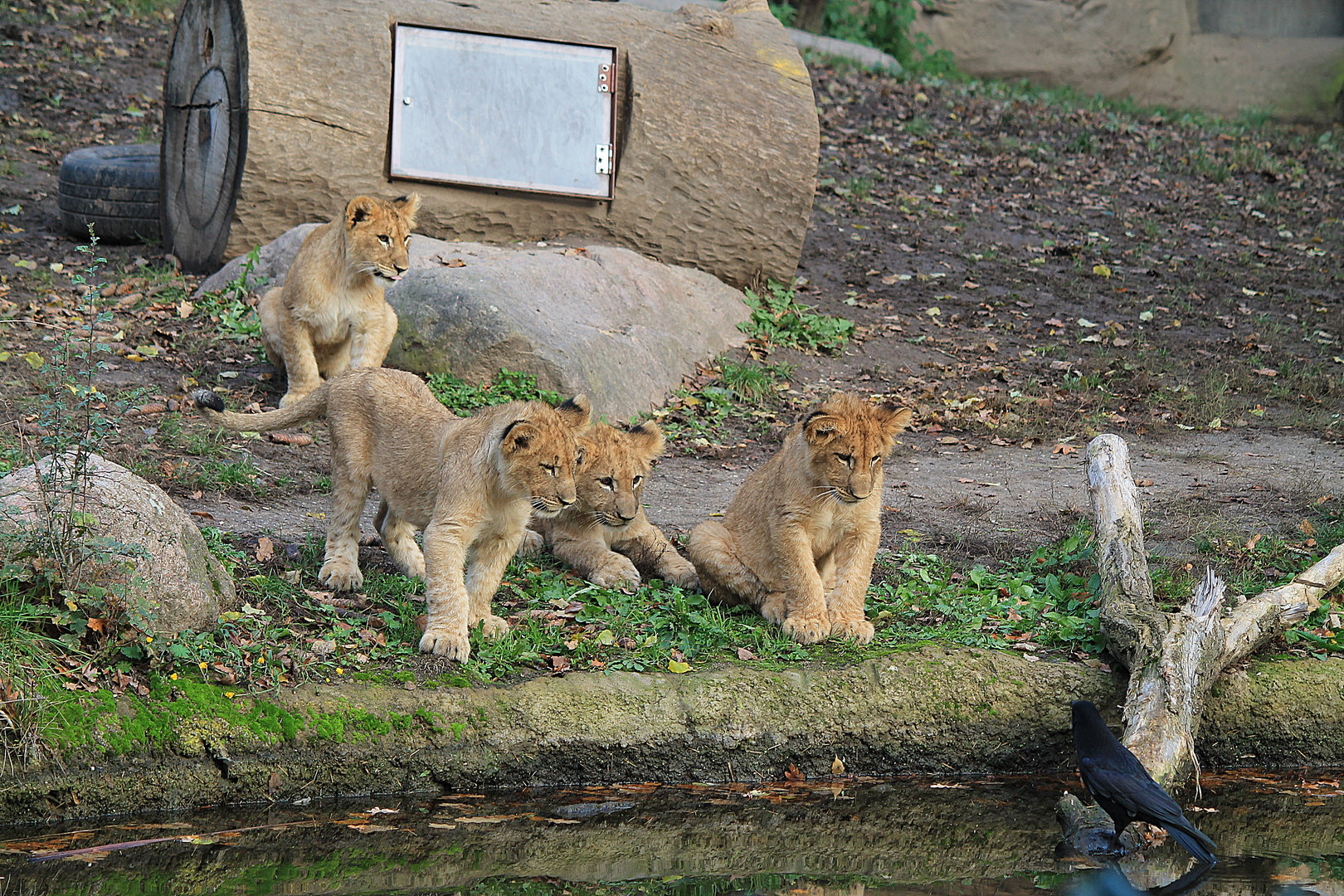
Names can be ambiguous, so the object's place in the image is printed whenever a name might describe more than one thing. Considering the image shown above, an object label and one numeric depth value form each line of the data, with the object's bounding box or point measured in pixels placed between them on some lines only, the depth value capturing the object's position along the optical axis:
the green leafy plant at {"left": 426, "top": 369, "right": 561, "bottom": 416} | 18.23
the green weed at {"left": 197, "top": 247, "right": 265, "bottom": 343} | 20.62
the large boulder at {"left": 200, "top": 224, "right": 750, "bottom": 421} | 19.08
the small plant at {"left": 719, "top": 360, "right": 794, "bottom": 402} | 20.70
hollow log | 21.20
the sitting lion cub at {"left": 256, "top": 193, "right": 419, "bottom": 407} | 17.44
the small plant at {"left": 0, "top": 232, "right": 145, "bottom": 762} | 9.70
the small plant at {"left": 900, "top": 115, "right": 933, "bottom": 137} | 35.59
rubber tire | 23.94
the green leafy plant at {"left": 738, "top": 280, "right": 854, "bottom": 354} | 23.23
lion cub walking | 10.85
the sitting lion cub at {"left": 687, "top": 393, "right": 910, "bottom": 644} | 11.66
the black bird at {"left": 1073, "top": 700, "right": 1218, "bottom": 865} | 8.73
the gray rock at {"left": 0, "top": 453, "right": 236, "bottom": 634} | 9.95
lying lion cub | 12.34
